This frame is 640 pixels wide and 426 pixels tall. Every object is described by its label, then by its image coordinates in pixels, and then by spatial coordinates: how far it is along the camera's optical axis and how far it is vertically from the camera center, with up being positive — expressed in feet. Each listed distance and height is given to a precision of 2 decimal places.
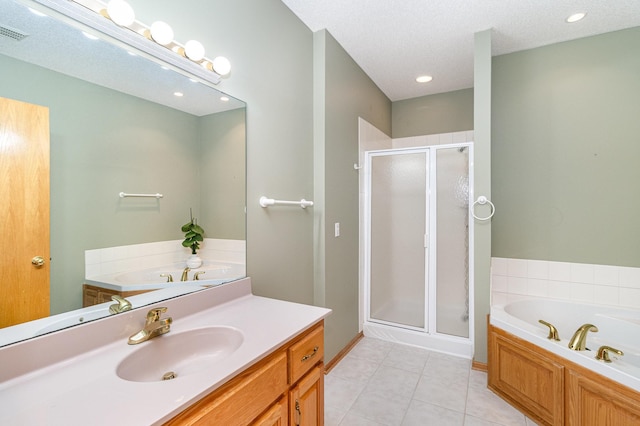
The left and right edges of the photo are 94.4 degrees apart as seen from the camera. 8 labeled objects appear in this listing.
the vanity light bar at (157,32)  3.45 +2.38
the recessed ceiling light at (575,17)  7.06 +4.73
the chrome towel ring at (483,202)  7.63 +0.26
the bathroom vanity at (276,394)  2.78 -2.04
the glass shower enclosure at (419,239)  9.02 -0.89
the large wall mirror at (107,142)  3.03 +0.94
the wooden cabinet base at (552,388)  4.63 -3.21
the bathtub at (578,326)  5.11 -2.59
